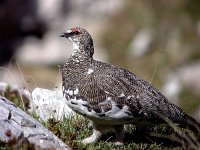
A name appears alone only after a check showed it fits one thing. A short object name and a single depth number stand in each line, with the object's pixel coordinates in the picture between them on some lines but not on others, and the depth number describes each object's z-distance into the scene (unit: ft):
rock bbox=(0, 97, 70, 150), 47.29
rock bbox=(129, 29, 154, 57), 172.04
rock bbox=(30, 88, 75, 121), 61.38
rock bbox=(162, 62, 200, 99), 131.43
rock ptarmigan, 52.70
